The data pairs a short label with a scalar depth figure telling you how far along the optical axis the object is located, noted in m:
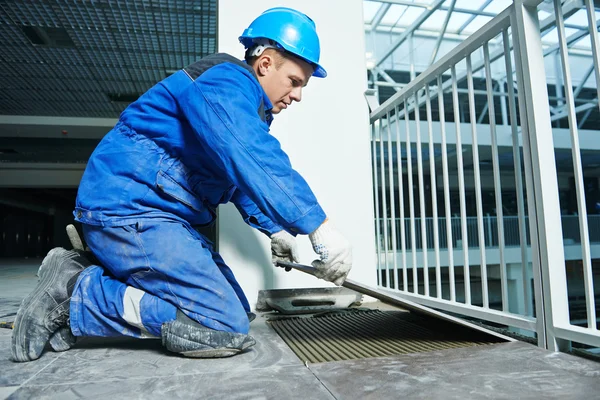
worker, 0.99
